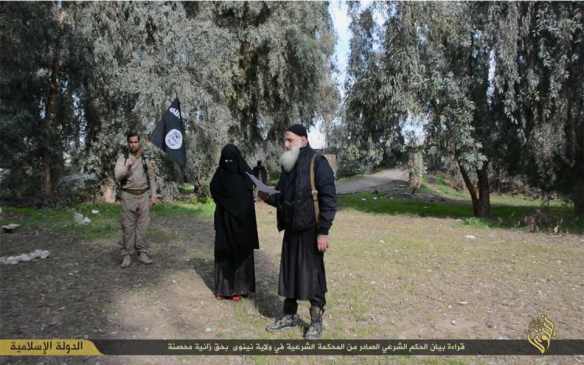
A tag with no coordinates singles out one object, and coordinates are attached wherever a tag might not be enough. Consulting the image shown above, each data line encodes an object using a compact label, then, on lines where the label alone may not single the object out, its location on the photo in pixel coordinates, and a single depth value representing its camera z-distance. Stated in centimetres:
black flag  744
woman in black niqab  586
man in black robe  452
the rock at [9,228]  1046
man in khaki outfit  700
